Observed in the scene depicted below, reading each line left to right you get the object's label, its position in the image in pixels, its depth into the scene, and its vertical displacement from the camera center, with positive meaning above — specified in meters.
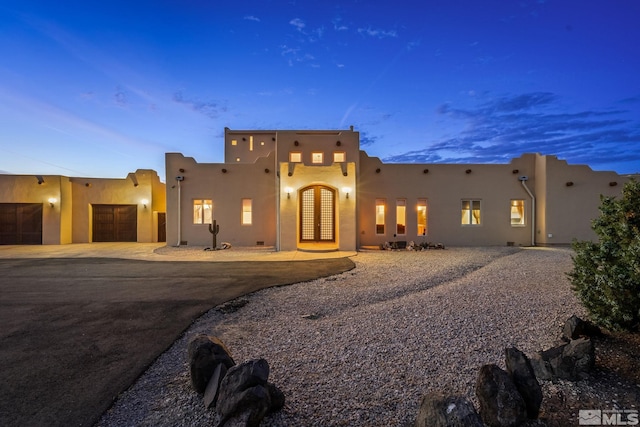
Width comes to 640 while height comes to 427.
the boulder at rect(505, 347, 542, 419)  2.72 -1.50
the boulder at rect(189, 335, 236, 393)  3.19 -1.54
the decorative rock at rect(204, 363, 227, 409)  2.96 -1.69
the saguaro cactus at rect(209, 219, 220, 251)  14.75 -0.85
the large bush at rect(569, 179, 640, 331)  3.70 -0.64
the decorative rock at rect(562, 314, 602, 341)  4.00 -1.48
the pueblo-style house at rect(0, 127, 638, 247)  15.43 +0.74
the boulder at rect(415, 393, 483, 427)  2.37 -1.55
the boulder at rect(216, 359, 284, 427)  2.65 -1.61
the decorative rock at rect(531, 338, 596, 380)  3.26 -1.58
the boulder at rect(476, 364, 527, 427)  2.62 -1.60
